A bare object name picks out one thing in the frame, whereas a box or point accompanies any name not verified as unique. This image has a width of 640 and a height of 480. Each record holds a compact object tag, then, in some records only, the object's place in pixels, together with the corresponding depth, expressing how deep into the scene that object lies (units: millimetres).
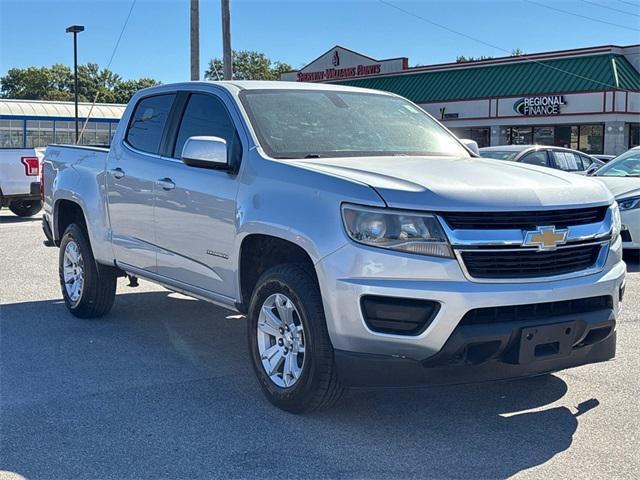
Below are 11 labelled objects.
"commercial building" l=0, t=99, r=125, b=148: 47688
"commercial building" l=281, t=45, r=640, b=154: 32531
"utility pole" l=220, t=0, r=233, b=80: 21938
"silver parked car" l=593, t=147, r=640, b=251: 10180
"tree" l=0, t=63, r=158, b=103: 93688
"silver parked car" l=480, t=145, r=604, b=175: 14023
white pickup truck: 16094
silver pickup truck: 4047
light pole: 31953
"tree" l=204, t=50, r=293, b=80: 81062
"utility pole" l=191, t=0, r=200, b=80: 20875
